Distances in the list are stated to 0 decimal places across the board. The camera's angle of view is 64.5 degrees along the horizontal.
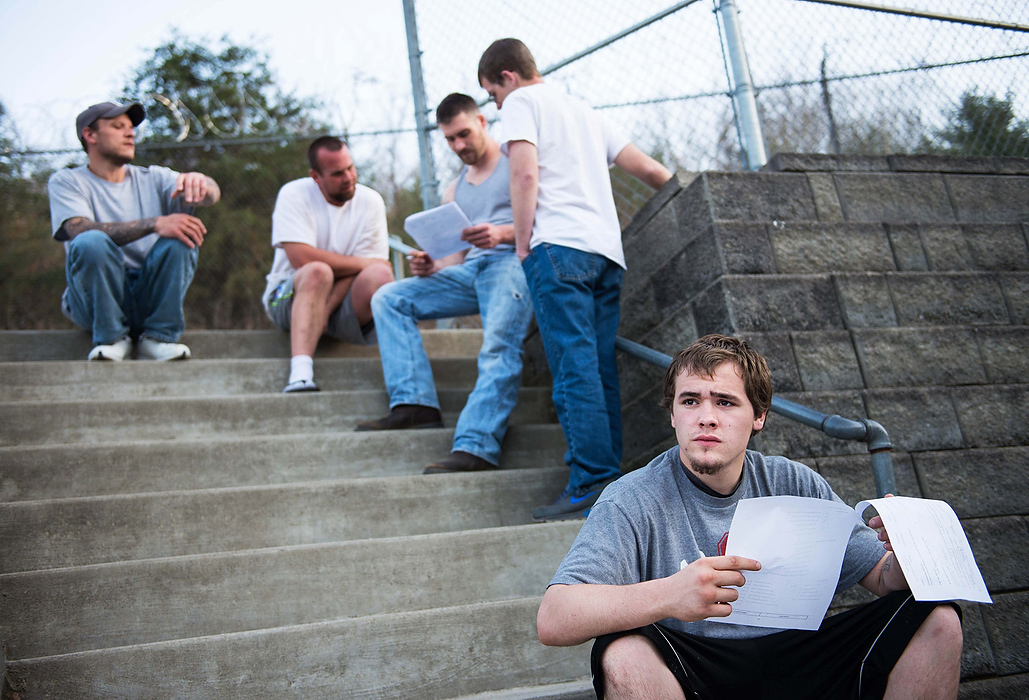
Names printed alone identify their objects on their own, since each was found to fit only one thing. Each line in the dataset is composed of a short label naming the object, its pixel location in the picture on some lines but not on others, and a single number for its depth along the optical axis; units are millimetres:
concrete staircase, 1934
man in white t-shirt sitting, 3717
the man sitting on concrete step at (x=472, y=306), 2994
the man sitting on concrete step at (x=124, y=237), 3443
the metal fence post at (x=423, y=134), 4520
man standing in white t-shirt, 2627
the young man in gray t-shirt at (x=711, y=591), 1445
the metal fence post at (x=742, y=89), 3182
